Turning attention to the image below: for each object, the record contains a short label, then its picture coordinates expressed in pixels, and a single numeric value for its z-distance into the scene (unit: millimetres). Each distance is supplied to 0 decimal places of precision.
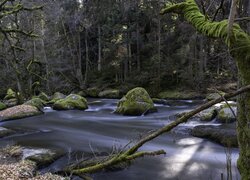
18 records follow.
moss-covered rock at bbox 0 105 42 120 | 16148
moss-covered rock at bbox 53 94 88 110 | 18891
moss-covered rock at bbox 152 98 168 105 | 20403
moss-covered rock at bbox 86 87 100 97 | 27572
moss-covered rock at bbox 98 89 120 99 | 25625
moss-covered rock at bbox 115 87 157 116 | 16125
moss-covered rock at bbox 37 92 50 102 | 23656
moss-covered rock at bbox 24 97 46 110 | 18903
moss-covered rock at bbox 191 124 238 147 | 9630
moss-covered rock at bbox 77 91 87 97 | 28297
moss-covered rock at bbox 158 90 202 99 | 22303
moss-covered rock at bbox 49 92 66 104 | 22591
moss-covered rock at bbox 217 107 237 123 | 12573
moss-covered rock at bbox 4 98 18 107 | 21788
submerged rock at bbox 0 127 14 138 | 11760
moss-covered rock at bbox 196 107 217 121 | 13273
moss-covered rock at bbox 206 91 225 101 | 19386
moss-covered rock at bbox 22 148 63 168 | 8195
